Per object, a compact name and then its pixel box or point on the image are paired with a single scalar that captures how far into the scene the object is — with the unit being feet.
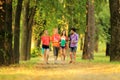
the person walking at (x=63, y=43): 86.94
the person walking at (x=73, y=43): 77.86
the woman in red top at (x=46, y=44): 79.51
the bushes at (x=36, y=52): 171.54
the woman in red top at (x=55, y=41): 83.97
